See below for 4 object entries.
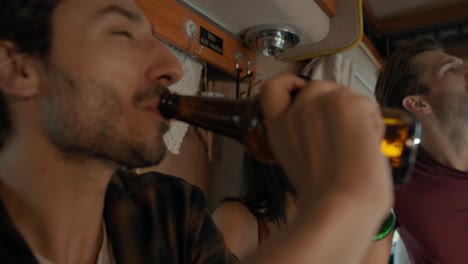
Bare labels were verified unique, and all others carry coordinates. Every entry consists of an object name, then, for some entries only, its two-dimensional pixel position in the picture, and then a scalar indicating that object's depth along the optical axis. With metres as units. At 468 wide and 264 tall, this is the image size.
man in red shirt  1.15
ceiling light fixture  1.21
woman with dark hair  1.09
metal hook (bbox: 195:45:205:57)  1.14
